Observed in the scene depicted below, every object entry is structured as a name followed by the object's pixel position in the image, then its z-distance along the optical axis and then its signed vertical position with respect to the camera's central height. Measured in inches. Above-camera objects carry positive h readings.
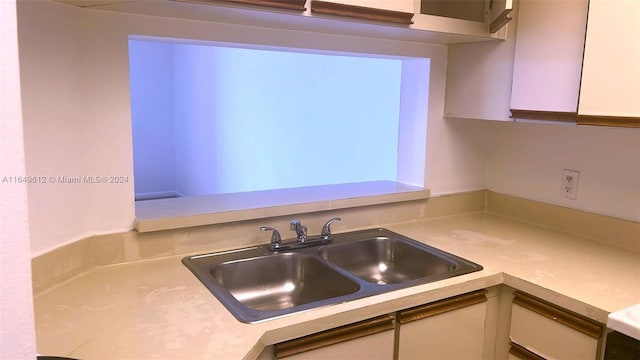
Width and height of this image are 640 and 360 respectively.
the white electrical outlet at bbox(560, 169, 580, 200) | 76.9 -9.8
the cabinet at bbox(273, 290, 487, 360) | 48.8 -23.6
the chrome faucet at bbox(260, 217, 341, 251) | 66.0 -17.2
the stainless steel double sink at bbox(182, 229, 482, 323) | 59.6 -20.0
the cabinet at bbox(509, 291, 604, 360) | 52.8 -23.8
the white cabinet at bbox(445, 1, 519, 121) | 70.8 +6.1
